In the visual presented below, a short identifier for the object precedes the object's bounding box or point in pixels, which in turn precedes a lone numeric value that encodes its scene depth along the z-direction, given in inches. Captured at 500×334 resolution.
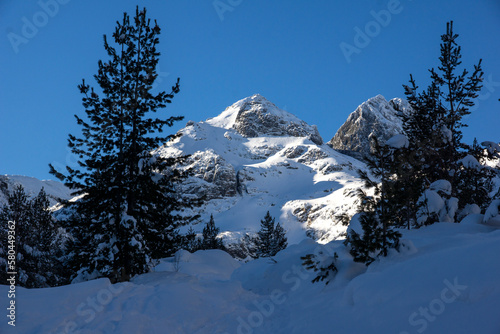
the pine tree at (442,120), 493.7
